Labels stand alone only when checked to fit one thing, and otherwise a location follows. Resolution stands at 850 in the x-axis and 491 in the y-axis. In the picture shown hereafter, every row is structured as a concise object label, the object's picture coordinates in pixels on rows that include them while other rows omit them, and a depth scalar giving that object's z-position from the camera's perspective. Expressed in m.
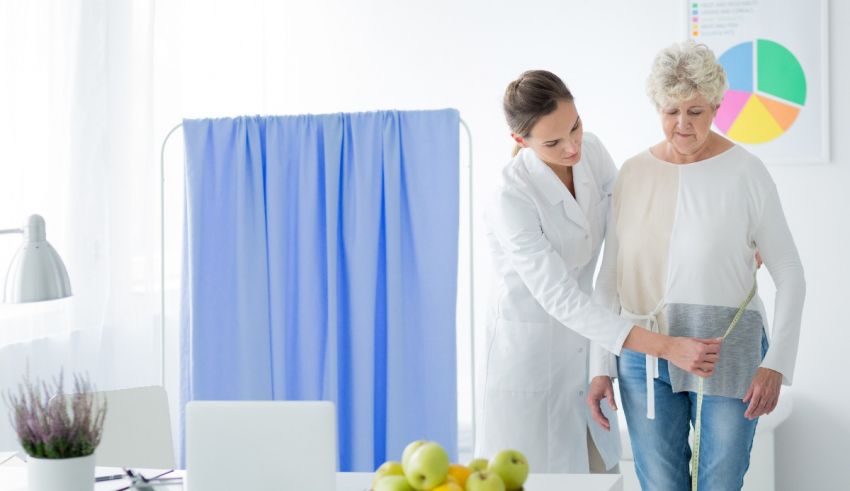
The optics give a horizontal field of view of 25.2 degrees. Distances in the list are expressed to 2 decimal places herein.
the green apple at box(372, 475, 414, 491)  3.71
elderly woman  4.62
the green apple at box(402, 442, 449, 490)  3.68
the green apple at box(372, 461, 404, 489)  3.78
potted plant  4.09
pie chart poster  6.14
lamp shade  4.38
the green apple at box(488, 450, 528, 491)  3.79
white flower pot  4.10
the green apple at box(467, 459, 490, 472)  3.82
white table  4.32
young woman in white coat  4.85
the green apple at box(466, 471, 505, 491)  3.68
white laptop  4.41
